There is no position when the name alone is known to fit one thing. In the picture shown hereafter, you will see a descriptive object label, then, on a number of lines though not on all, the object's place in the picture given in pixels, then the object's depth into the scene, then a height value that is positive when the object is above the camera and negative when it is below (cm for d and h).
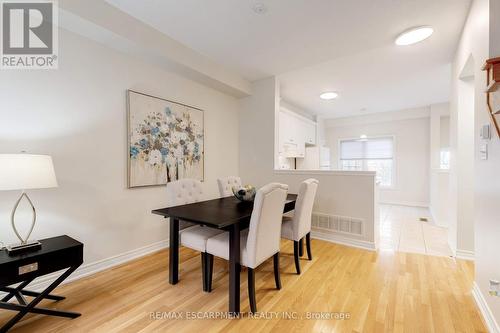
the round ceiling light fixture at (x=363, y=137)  654 +85
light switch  159 +11
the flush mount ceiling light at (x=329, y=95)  449 +148
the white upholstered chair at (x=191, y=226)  202 -65
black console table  143 -72
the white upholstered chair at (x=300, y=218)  229 -57
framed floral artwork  262 +34
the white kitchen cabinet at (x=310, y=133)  564 +88
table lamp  146 -6
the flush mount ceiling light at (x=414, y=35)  240 +149
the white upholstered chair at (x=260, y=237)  168 -60
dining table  169 -44
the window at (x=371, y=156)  628 +29
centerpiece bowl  246 -32
